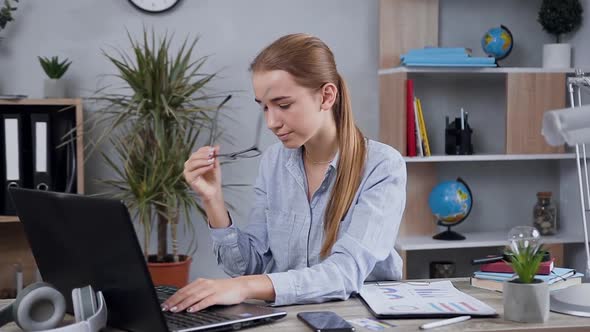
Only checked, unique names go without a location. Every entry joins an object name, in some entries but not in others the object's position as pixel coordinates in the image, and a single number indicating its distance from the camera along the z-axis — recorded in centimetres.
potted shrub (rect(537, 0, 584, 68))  374
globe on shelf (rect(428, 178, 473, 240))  357
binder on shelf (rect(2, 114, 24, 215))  323
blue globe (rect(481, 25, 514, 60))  378
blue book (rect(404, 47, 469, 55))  353
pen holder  371
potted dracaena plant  327
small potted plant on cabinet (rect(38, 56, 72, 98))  340
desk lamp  121
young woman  166
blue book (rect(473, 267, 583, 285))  168
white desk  137
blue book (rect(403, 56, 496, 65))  351
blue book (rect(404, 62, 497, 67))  350
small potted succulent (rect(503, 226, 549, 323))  138
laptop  122
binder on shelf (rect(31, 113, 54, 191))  326
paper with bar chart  146
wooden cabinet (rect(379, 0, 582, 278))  365
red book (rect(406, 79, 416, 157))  354
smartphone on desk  134
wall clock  360
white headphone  133
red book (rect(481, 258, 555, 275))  170
